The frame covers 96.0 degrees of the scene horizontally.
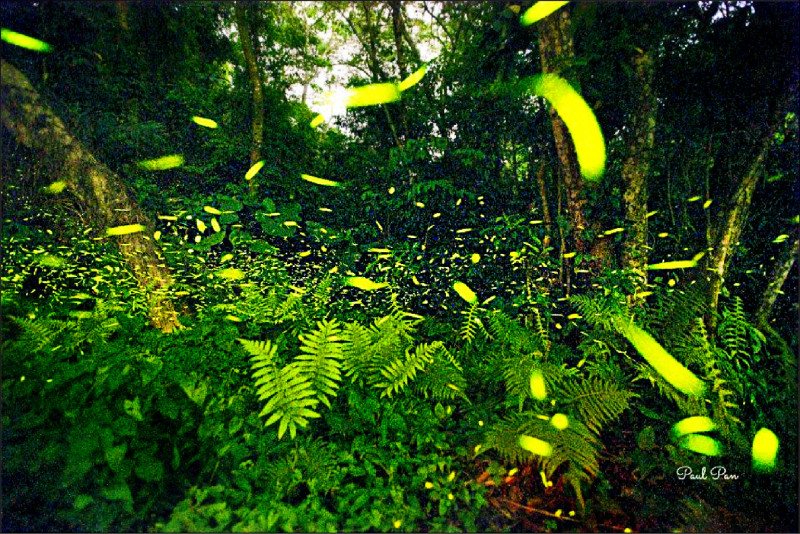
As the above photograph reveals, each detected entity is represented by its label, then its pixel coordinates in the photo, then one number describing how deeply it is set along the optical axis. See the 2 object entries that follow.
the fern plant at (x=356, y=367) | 1.78
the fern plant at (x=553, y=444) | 1.73
